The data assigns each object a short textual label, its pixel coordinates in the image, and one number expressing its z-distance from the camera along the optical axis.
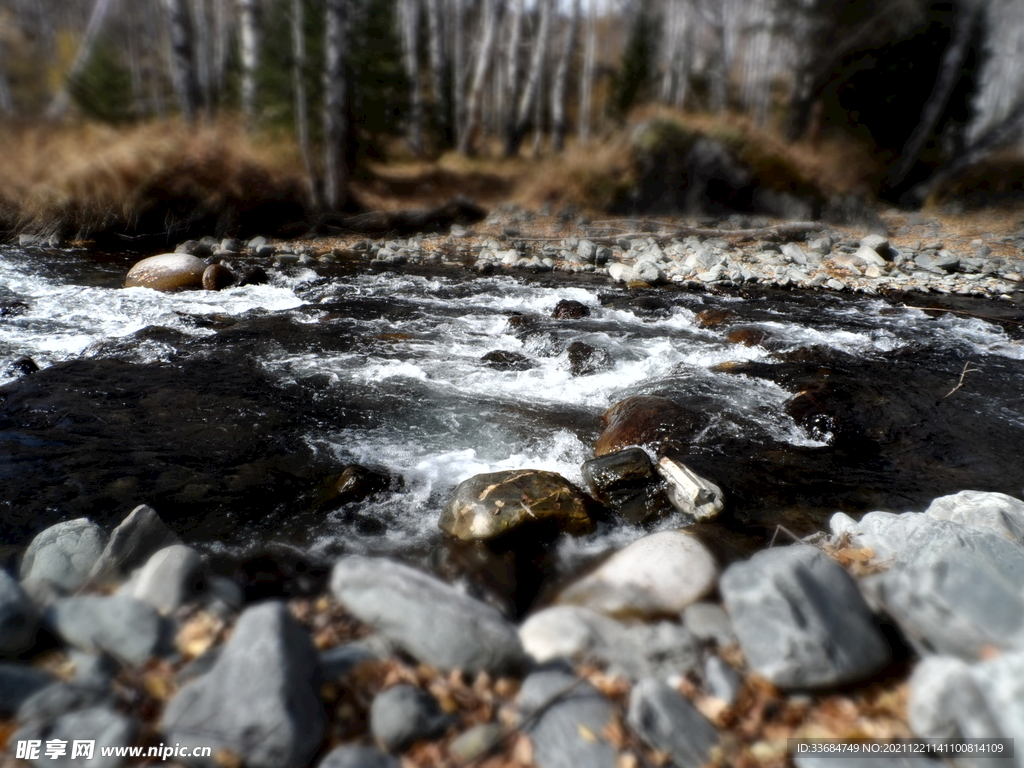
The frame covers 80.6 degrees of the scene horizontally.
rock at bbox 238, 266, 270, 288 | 9.17
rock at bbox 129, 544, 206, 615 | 2.30
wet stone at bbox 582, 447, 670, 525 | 3.75
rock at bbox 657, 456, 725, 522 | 3.73
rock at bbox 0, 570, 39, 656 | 2.04
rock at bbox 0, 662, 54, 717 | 1.84
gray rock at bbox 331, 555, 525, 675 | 2.10
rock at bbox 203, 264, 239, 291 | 8.71
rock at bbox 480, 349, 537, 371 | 6.23
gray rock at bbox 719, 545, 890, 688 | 2.02
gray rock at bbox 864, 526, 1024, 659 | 1.93
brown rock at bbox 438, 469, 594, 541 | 3.41
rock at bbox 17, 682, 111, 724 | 1.81
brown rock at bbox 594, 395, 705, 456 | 4.59
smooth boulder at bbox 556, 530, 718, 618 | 2.55
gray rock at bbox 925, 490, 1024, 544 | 3.09
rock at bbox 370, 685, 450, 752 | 1.83
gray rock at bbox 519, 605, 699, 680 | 2.16
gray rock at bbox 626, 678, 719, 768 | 1.79
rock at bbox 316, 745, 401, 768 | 1.74
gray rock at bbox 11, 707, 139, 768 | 1.72
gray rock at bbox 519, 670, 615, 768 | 1.78
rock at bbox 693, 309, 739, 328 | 7.98
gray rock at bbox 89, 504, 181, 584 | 2.59
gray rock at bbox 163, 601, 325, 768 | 1.73
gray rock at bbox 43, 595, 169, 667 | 2.07
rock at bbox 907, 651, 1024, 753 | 1.71
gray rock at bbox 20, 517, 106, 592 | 2.59
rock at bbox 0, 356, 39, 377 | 5.34
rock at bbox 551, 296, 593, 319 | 8.24
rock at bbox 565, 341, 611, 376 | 6.11
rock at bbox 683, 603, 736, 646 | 2.27
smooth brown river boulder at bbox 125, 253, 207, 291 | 8.58
